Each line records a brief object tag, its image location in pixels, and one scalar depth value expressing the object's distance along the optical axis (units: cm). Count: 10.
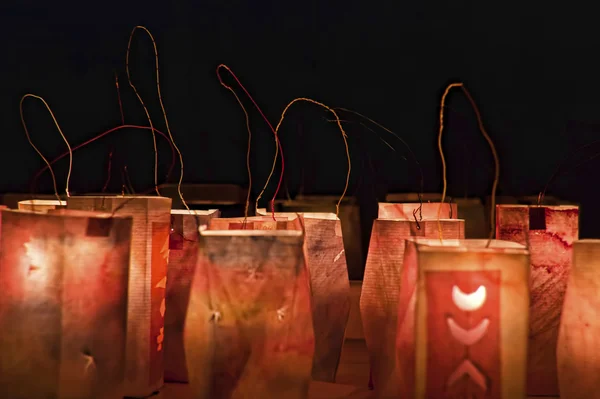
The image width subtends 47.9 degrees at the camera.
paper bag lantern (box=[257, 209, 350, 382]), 245
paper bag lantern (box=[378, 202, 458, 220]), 268
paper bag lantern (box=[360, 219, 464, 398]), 224
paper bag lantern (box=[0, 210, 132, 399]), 175
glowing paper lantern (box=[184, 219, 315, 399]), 172
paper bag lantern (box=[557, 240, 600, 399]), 186
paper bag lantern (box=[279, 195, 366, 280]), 321
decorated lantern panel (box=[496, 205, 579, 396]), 234
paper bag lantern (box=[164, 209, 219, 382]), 236
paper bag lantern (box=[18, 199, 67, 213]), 234
